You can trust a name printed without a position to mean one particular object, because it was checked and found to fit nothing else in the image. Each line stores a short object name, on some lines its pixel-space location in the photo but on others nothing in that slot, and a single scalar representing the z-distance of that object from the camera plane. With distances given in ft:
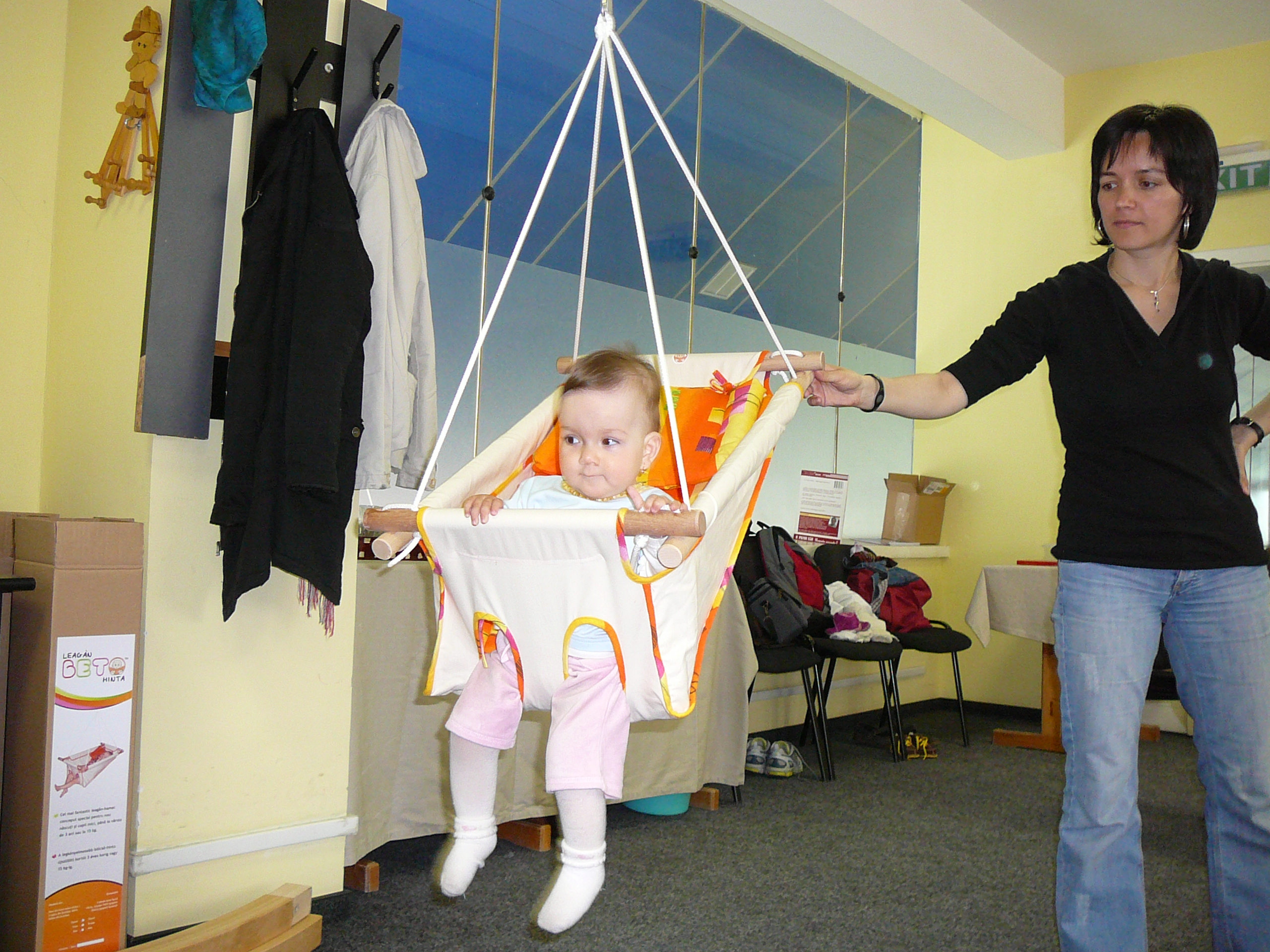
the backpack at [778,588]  12.01
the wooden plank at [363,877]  7.78
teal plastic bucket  10.25
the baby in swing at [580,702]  4.11
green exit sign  15.15
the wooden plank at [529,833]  8.95
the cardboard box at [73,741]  5.93
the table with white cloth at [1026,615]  14.15
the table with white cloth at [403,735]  7.95
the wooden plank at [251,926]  6.12
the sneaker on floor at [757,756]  12.14
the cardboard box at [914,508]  17.48
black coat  6.30
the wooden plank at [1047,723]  14.16
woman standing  4.85
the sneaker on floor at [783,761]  12.05
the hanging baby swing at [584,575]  4.10
